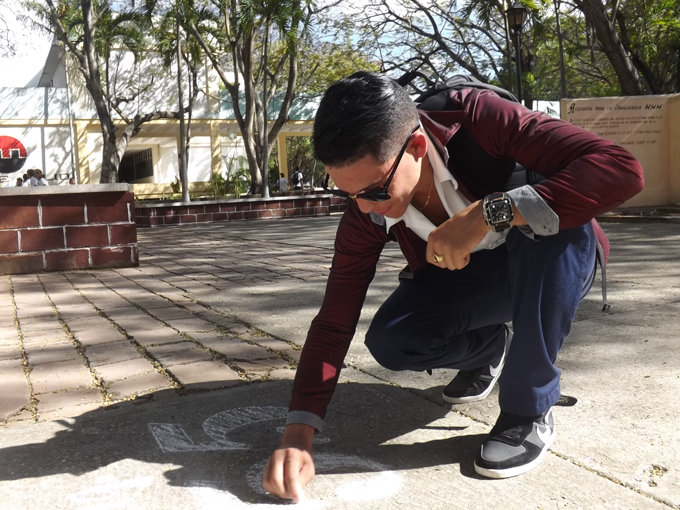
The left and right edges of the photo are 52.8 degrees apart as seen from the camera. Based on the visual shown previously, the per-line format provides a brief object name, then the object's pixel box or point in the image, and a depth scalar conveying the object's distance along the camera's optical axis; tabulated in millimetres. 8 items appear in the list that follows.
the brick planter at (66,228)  6762
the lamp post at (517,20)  14852
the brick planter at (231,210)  16703
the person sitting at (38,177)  18375
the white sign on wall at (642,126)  11781
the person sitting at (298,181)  28938
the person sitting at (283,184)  26364
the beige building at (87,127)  27422
